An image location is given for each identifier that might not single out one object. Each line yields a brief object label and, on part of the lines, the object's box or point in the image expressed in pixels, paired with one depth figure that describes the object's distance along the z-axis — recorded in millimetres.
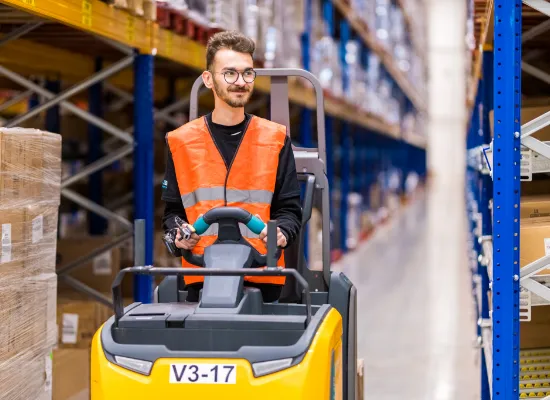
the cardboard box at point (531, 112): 4266
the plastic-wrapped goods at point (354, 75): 13375
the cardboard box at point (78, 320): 5508
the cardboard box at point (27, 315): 3633
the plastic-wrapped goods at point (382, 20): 16391
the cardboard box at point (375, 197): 18969
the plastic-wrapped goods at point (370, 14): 14633
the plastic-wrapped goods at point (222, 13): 6176
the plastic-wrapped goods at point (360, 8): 13219
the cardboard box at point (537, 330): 4684
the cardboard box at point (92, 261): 6066
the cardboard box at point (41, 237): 3896
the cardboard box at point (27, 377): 3647
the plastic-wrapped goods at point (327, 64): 10792
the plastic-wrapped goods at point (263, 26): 7520
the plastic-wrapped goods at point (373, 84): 15922
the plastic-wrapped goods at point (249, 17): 6836
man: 3318
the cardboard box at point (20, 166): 3645
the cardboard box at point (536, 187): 4855
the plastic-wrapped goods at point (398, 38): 19188
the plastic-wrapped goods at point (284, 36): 7961
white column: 7164
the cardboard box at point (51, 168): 4105
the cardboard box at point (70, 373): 5117
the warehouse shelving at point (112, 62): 4539
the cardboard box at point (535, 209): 4062
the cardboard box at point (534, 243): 3699
